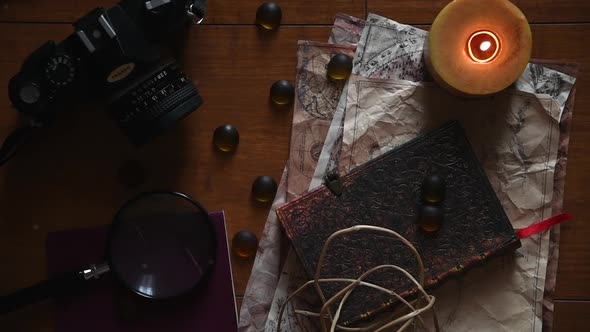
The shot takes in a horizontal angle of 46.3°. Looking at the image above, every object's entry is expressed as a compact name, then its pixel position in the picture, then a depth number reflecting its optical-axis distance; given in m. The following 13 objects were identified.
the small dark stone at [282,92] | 0.79
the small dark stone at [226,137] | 0.79
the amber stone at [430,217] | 0.77
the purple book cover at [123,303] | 0.79
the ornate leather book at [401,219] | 0.78
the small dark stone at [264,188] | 0.79
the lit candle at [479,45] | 0.75
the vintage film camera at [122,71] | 0.69
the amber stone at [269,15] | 0.80
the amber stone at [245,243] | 0.79
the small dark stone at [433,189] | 0.78
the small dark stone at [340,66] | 0.80
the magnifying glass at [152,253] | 0.77
